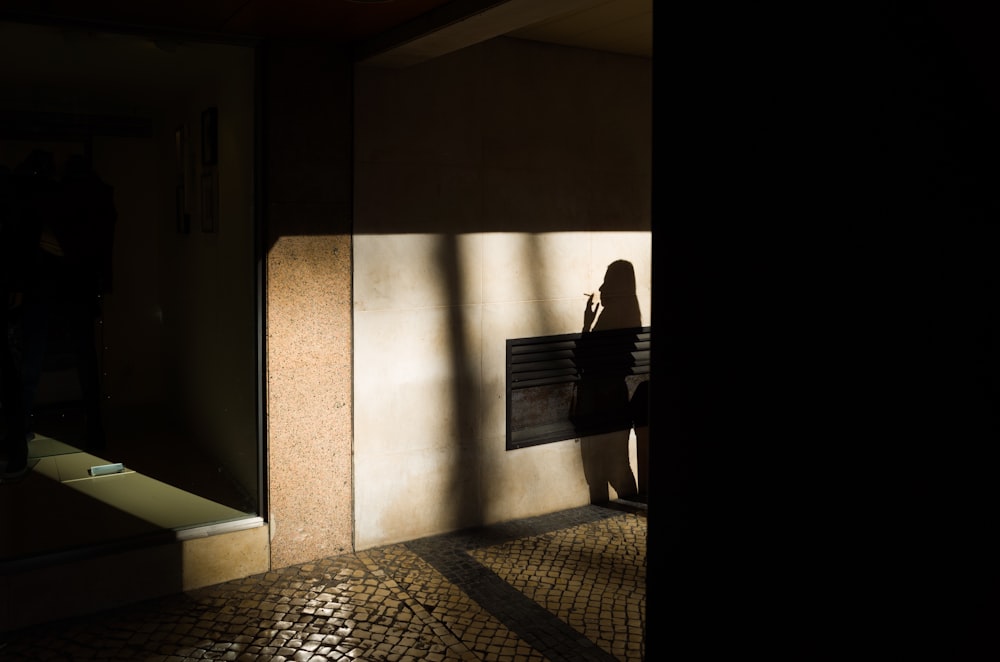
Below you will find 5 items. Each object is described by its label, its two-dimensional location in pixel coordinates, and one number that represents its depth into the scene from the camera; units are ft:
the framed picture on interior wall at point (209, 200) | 16.39
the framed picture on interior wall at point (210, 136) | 16.01
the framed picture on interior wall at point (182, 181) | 15.53
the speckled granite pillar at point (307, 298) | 16.26
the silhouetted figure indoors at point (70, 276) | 14.65
